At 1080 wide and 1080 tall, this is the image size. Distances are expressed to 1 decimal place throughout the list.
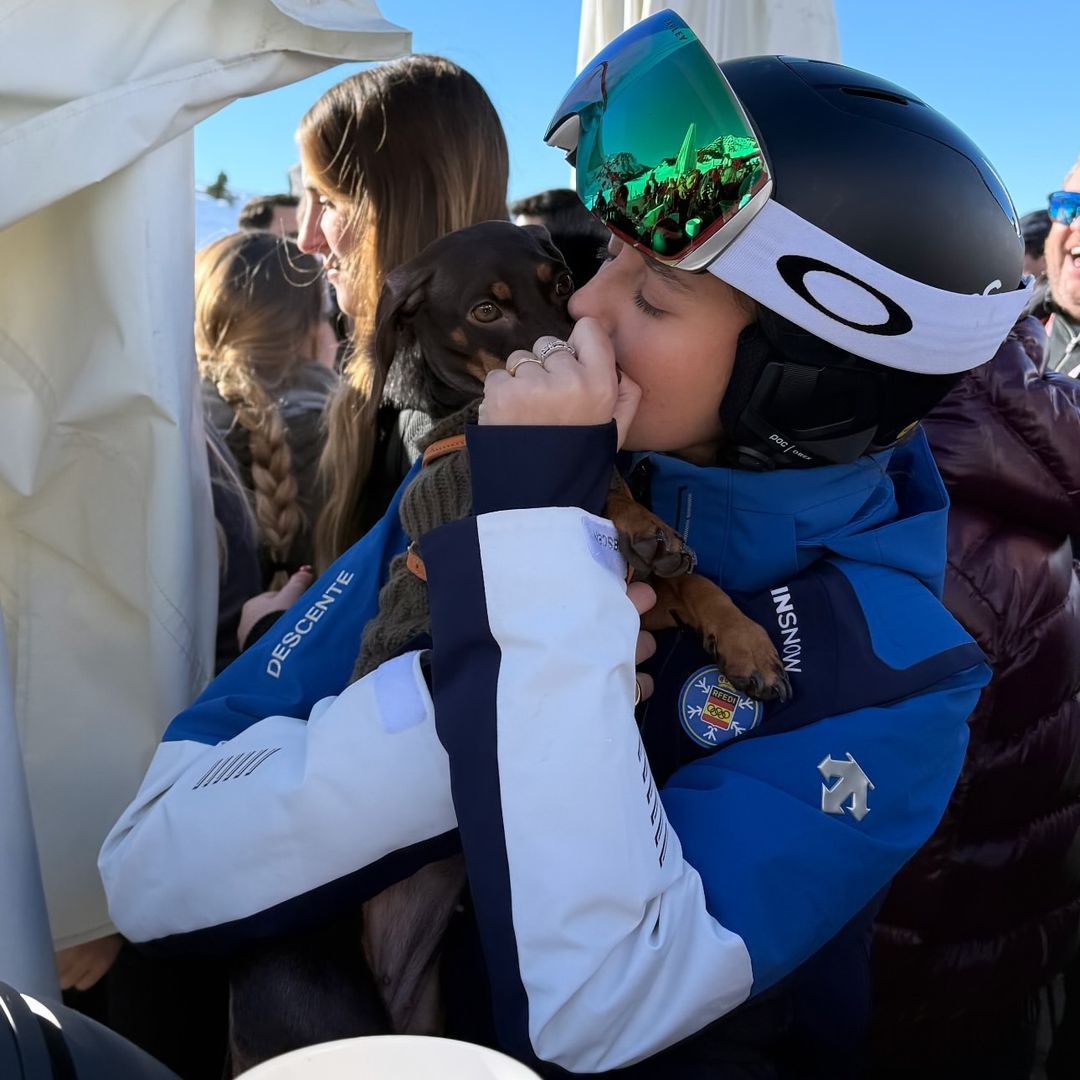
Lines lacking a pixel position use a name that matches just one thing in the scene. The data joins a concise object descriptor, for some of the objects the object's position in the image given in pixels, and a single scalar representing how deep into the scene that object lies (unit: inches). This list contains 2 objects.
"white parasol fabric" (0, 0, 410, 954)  60.3
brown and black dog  58.2
